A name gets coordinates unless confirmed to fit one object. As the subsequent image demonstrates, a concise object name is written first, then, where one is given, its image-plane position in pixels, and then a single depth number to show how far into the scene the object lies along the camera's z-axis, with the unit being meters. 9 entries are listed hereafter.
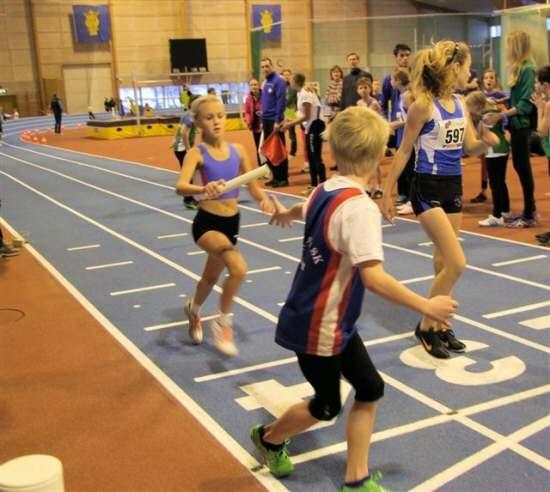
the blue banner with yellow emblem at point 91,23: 34.19
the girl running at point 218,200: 4.47
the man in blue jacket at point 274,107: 11.56
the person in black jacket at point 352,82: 10.90
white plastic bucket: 2.24
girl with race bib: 4.29
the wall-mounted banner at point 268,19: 36.03
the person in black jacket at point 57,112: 27.46
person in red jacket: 12.98
